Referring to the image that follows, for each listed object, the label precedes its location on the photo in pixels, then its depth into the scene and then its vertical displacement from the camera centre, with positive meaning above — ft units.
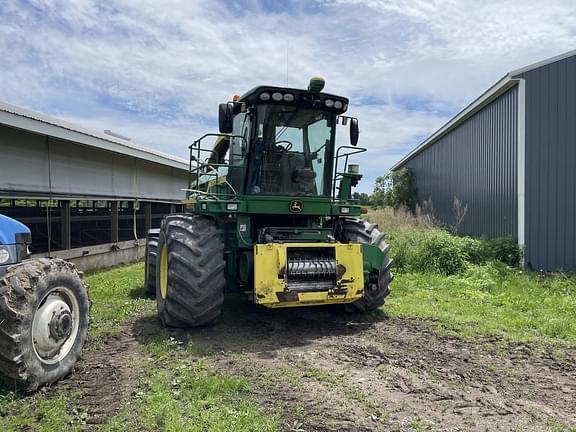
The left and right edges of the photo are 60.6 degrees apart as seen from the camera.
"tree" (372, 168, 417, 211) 75.54 +1.74
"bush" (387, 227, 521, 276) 34.09 -3.75
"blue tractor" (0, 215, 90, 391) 12.00 -2.89
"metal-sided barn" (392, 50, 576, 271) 34.01 +2.80
